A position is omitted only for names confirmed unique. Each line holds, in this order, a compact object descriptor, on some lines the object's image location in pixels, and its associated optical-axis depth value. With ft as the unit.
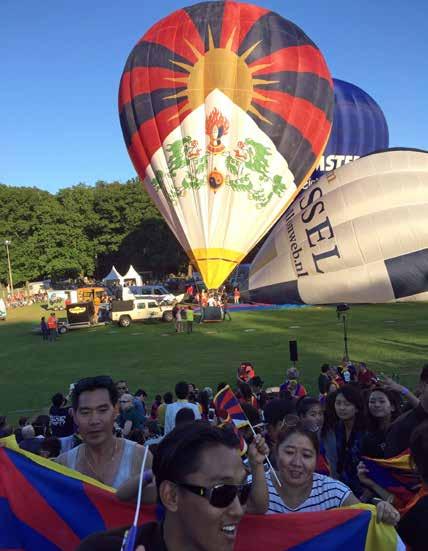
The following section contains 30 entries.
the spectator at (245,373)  37.06
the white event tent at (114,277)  147.02
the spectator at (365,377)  30.27
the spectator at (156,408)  29.05
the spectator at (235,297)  103.41
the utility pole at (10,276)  176.86
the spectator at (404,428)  11.44
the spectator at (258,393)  28.55
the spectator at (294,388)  28.63
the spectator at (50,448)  13.98
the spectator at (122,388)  30.71
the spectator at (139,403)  27.17
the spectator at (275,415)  14.44
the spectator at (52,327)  75.41
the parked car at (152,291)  96.50
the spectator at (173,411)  21.57
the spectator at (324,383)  28.71
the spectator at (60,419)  23.14
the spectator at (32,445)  14.71
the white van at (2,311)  110.93
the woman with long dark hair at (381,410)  14.17
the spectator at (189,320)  72.79
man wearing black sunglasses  5.63
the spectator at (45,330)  77.09
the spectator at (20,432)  21.05
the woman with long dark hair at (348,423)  13.47
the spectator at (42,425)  23.91
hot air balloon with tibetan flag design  71.77
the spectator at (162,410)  27.25
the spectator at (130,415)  25.68
